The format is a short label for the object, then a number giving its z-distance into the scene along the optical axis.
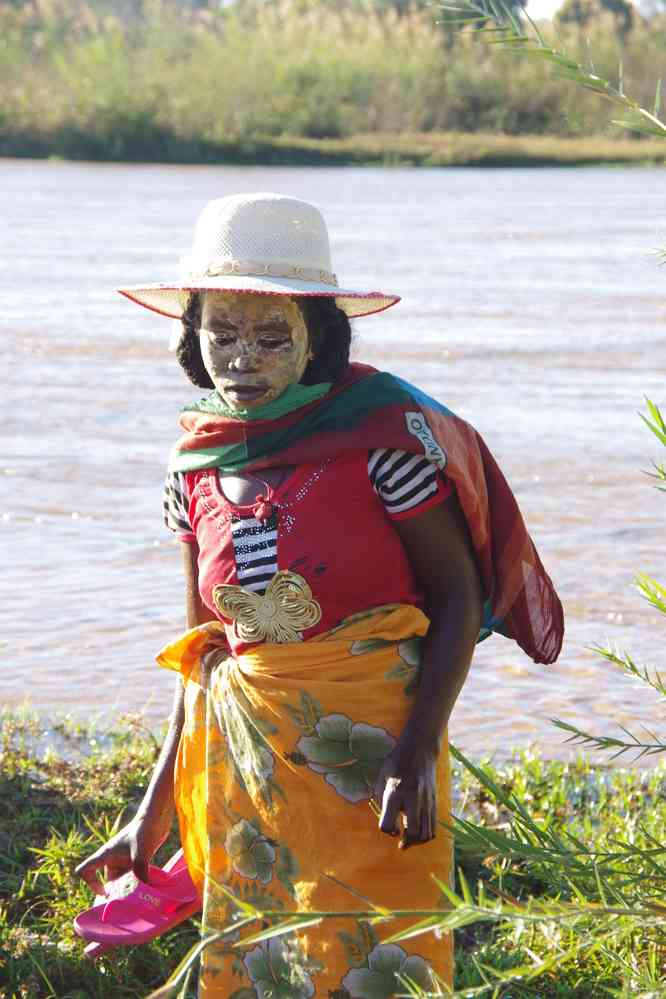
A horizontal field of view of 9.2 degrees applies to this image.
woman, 4.72
